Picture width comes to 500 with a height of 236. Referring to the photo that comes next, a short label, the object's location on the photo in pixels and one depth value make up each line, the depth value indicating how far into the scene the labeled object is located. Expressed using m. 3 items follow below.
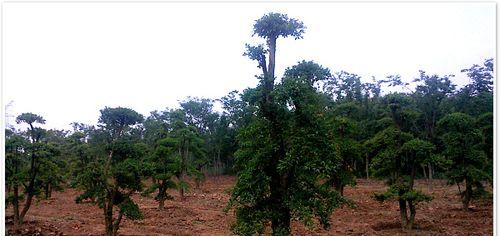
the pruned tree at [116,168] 15.59
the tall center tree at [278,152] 11.34
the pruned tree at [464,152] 21.91
